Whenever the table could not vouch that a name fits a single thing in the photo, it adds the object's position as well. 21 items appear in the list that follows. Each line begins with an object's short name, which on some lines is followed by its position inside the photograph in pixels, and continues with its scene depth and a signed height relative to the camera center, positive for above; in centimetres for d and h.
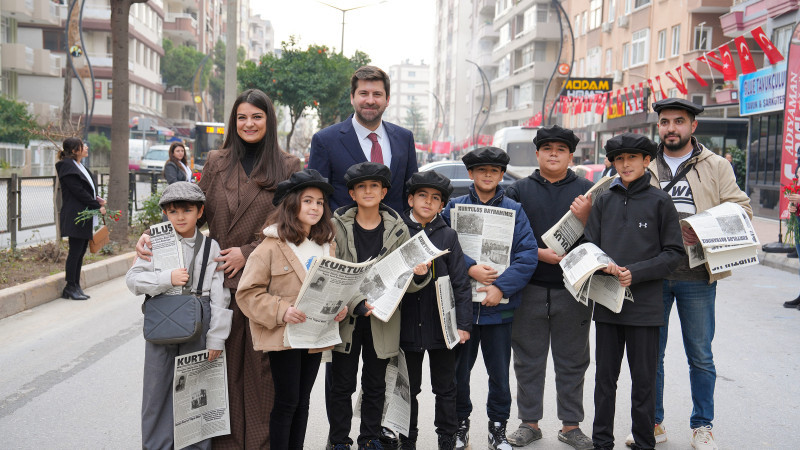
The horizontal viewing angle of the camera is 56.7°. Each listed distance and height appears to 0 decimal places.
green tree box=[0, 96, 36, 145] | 3488 +239
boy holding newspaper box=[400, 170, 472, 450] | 418 -71
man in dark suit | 454 +25
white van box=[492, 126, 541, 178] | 2667 +156
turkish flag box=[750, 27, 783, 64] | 1714 +359
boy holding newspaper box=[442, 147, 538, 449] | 438 -71
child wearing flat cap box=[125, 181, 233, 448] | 369 -60
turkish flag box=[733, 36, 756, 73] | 1795 +350
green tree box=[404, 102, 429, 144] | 15441 +1397
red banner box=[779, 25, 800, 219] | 1510 +161
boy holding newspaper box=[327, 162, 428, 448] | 407 -79
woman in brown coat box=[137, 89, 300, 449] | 391 -17
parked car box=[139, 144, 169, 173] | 3588 +92
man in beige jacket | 446 -42
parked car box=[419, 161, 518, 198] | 1835 +41
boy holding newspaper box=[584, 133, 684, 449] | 412 -38
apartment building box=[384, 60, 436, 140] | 19688 +2662
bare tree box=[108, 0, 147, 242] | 1267 +82
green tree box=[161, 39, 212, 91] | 7106 +1083
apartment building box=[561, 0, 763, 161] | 2705 +670
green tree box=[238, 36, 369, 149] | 3600 +510
